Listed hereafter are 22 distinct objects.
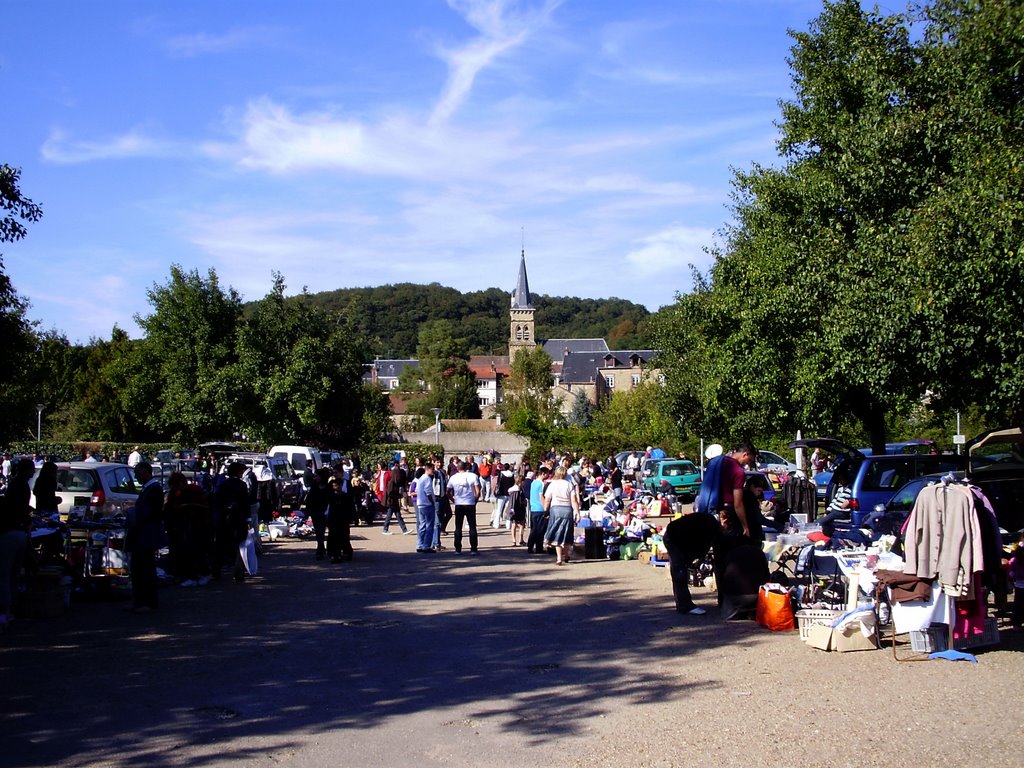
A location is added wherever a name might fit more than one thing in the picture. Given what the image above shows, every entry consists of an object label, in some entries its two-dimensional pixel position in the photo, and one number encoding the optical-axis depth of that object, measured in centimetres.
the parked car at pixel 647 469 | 3406
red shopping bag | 1080
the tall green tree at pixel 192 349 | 4509
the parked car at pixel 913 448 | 3331
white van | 3159
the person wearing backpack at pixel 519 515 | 2128
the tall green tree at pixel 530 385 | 8506
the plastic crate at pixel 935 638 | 927
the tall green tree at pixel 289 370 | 4353
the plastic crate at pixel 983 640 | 934
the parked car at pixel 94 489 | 1955
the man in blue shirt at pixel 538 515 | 1925
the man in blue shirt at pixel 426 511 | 1892
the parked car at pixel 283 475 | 2692
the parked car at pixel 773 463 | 3700
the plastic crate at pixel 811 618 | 992
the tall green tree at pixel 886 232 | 1470
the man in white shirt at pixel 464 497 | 1922
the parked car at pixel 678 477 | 3231
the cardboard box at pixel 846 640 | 959
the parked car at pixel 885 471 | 1756
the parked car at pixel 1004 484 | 1524
